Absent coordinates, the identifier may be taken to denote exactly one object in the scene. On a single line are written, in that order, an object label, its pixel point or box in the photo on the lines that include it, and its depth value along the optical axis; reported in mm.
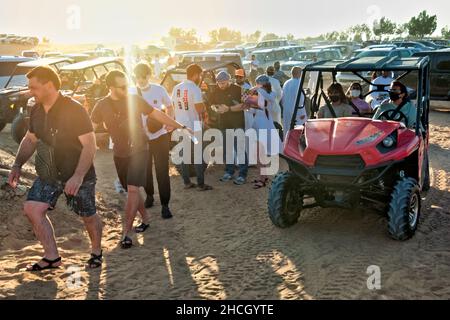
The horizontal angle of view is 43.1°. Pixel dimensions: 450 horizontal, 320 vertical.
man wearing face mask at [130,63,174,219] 6754
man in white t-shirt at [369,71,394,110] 11202
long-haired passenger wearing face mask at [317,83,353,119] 7414
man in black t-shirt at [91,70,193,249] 5742
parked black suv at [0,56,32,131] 12141
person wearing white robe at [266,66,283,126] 9308
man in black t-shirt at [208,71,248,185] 8508
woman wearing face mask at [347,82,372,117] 7930
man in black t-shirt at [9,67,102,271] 4773
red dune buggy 5754
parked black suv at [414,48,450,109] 16234
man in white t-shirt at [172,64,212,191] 7727
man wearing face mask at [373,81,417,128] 6828
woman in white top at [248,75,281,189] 8594
